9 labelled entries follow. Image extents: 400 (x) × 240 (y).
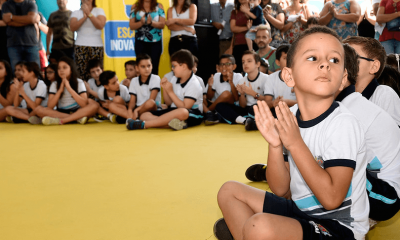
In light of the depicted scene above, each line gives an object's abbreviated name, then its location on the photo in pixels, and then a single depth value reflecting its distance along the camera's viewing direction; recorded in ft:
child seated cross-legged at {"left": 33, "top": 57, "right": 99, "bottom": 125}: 14.39
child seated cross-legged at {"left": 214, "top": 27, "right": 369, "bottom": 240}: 3.05
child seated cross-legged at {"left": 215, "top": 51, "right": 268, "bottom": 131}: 13.03
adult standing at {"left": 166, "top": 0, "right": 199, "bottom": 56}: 14.79
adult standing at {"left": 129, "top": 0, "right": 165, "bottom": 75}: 14.46
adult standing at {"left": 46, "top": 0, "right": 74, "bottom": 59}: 16.20
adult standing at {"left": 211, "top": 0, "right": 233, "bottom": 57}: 17.79
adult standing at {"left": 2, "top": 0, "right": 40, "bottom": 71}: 15.55
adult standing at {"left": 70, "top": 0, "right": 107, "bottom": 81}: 14.93
